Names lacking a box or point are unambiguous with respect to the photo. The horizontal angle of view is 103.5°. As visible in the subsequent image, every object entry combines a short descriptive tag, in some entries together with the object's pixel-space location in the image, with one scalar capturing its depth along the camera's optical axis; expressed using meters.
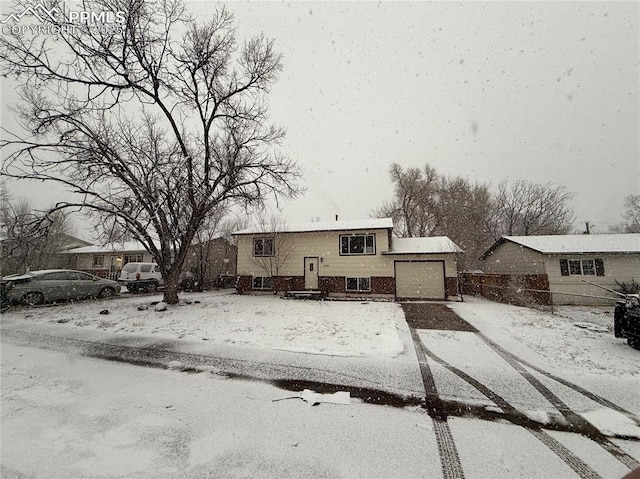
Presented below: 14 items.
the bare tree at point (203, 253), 19.19
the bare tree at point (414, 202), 27.66
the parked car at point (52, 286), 10.38
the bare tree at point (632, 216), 29.37
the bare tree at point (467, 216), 25.64
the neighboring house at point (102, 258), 28.16
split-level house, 14.58
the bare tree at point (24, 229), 9.44
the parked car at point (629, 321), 5.88
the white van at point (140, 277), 16.92
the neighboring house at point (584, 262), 13.05
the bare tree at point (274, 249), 16.66
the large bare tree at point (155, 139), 9.71
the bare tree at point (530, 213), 24.95
